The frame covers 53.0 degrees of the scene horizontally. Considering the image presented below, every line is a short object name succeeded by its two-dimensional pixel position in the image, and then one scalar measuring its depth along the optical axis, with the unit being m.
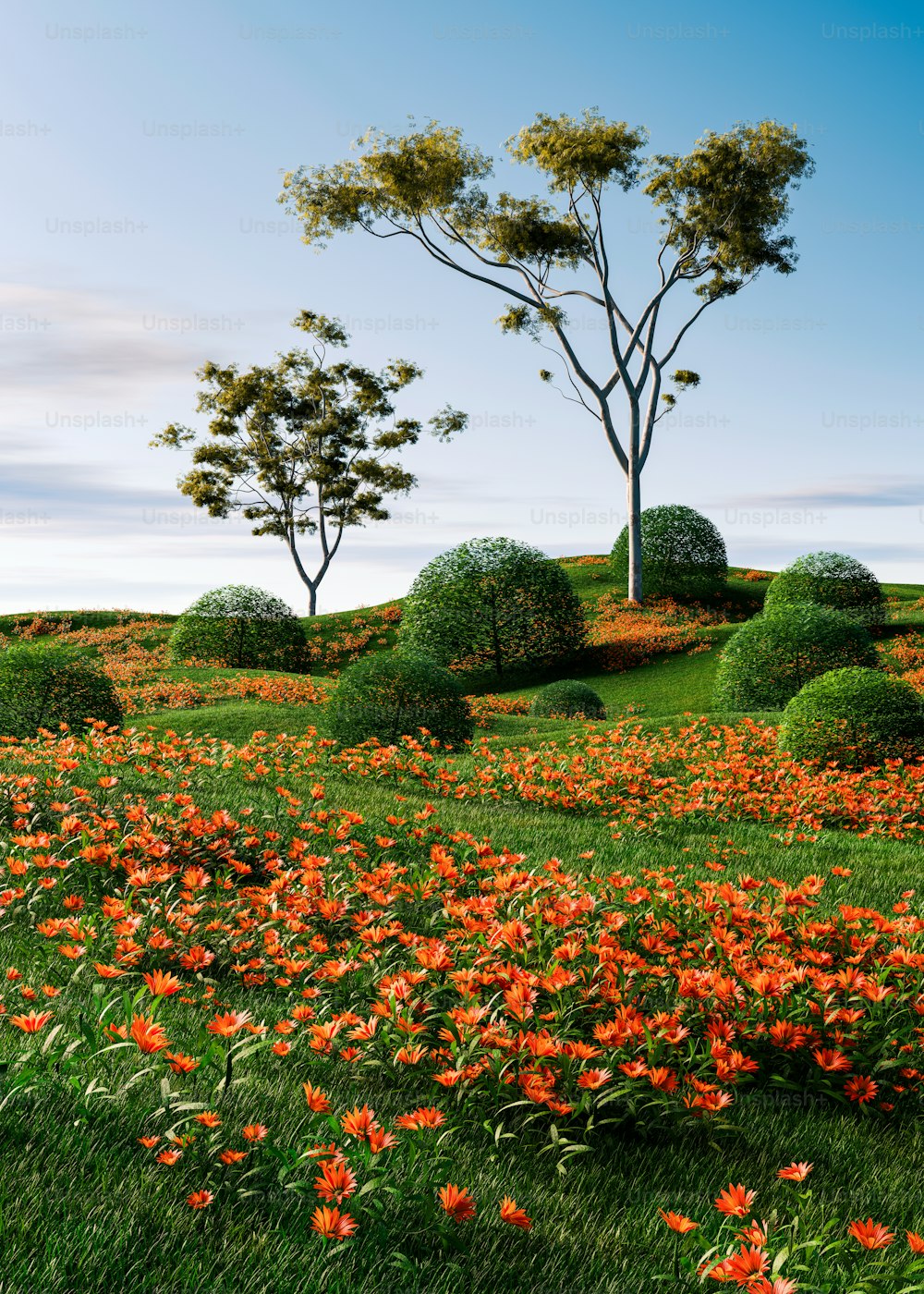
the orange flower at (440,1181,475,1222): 2.38
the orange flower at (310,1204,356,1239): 2.20
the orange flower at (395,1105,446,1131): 2.76
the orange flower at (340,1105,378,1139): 2.55
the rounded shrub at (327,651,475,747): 12.74
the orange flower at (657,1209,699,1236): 2.56
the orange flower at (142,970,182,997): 3.04
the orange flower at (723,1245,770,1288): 2.29
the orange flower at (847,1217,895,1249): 2.53
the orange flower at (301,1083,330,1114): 2.73
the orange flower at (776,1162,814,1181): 2.83
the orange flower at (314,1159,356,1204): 2.34
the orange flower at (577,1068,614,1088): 3.28
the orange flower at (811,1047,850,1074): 3.83
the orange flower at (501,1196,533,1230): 2.40
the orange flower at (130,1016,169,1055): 2.69
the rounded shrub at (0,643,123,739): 12.30
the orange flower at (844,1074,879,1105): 3.88
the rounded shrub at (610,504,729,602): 31.52
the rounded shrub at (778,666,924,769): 12.31
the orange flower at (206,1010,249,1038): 2.92
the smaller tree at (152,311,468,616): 34.47
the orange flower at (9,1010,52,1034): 2.88
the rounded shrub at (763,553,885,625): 25.22
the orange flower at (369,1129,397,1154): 2.50
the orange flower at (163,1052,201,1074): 2.76
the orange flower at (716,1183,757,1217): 2.55
